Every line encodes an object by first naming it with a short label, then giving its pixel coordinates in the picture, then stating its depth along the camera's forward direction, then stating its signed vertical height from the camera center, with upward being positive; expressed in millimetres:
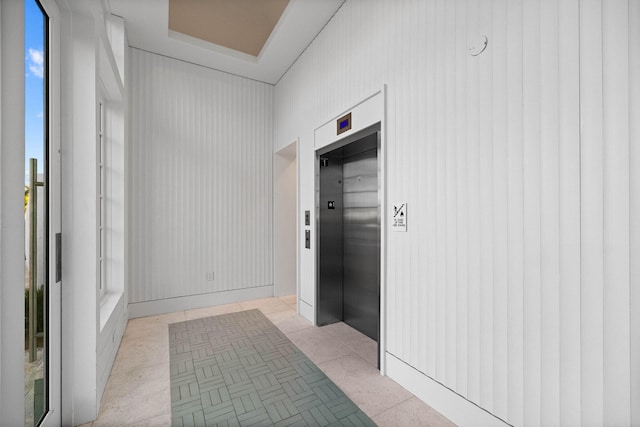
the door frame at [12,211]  1197 +5
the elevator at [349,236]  3168 -275
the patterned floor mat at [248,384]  1883 -1361
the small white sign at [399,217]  2193 -32
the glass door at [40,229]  1512 -100
